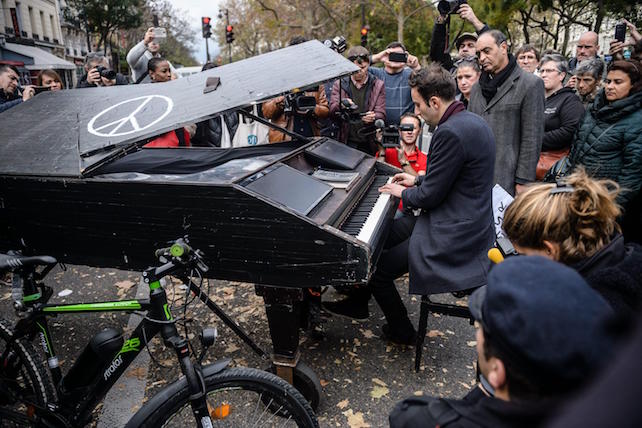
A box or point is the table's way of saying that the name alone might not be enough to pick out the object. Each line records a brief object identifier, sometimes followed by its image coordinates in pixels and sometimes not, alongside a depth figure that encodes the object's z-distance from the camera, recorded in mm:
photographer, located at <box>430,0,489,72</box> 4766
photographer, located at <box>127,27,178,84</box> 6053
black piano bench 3046
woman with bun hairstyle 1602
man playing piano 2854
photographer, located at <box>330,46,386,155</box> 5445
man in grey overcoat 3992
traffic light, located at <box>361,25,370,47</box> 14927
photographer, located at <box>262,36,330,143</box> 4832
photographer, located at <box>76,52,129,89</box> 5605
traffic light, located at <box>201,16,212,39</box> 22462
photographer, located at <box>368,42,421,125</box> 5828
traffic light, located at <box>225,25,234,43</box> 22109
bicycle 1956
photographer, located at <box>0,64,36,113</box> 5648
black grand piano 2402
